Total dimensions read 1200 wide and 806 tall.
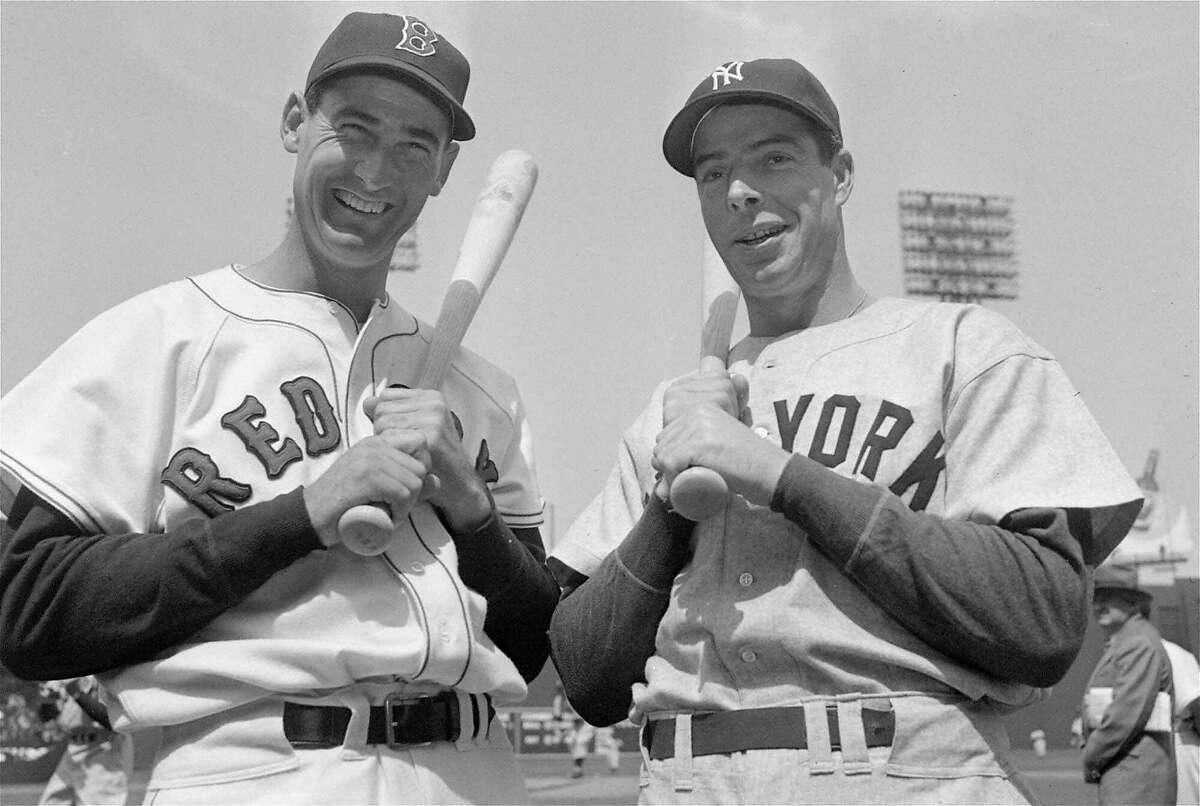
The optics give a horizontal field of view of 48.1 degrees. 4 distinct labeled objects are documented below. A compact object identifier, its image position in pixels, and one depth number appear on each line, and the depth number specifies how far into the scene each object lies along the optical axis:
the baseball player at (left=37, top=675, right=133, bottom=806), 8.64
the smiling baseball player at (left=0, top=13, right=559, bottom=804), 2.58
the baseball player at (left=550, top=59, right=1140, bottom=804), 2.37
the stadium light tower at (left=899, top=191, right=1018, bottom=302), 22.75
